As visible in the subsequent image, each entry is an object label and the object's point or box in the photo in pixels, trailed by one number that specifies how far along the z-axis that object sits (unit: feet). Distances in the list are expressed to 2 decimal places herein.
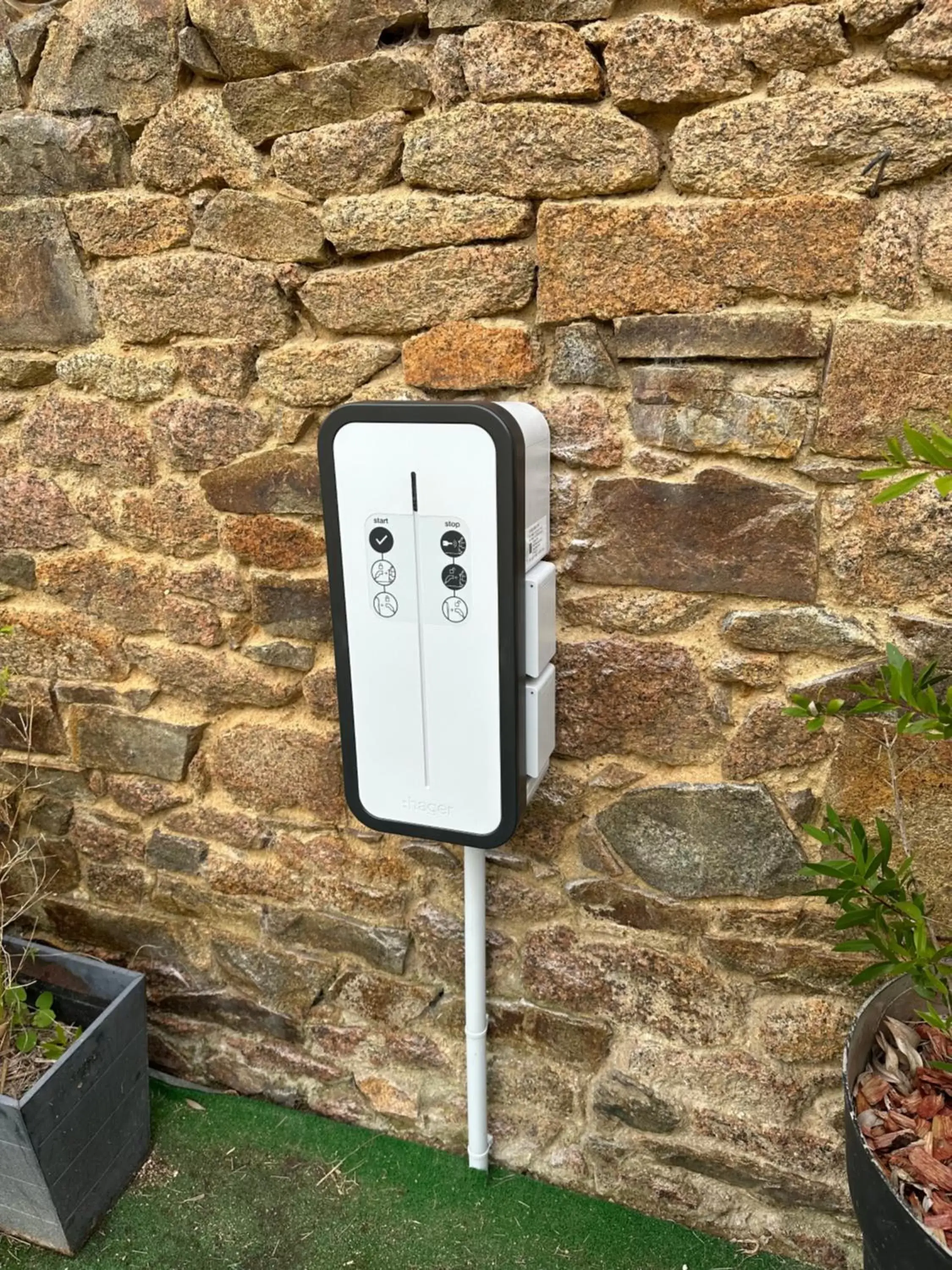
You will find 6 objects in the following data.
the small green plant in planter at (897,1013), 3.51
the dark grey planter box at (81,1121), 4.83
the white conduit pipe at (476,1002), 4.77
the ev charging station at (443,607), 3.90
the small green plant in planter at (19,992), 5.25
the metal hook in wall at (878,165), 3.60
